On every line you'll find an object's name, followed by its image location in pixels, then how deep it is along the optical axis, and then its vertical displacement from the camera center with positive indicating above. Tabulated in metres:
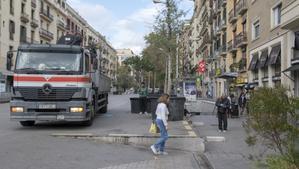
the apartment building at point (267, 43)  28.81 +3.60
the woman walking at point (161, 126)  12.06 -0.81
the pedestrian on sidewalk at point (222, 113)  17.84 -0.69
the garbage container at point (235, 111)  25.53 -0.87
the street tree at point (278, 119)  6.92 -0.36
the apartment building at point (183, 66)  36.88 +3.50
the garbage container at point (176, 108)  21.02 -0.60
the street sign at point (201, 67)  39.12 +2.33
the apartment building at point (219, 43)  57.09 +6.90
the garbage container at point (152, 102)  20.28 -0.35
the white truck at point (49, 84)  16.56 +0.36
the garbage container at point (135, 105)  23.59 -0.53
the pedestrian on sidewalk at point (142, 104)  23.55 -0.48
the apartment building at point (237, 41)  42.78 +5.45
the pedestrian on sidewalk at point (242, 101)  27.06 -0.35
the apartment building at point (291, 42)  24.08 +3.04
